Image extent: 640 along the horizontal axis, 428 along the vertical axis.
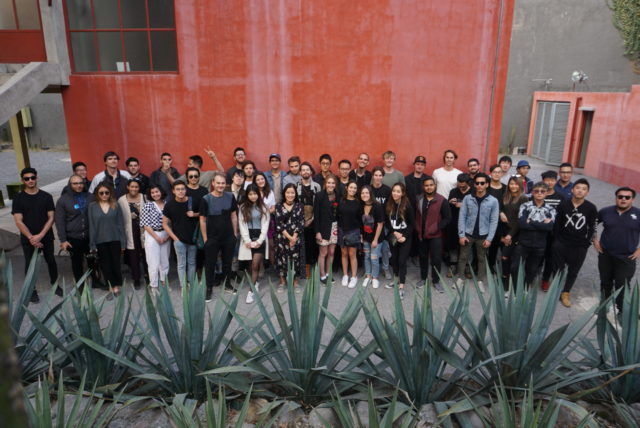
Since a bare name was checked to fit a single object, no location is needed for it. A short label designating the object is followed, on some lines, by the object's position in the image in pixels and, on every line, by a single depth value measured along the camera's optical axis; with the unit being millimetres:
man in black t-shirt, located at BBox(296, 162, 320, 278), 6418
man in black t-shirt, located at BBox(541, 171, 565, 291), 5949
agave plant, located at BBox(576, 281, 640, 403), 3076
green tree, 15367
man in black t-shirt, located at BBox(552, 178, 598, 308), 5445
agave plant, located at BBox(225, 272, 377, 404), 3100
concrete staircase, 6422
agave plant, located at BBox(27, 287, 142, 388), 3139
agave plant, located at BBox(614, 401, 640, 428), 2666
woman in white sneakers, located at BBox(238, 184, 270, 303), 5938
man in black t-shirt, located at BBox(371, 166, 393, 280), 6355
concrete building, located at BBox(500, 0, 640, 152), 17672
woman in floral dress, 6000
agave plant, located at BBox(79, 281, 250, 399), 3145
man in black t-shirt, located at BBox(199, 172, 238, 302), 5758
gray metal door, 16406
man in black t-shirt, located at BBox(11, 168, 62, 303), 5602
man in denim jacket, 5934
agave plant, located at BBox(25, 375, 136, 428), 2400
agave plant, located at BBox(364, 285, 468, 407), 2994
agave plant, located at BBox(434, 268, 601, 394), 2988
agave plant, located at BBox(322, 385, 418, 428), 2393
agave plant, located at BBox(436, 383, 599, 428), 2391
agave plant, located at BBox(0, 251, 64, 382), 3271
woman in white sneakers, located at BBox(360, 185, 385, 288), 6070
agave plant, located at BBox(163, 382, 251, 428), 2473
